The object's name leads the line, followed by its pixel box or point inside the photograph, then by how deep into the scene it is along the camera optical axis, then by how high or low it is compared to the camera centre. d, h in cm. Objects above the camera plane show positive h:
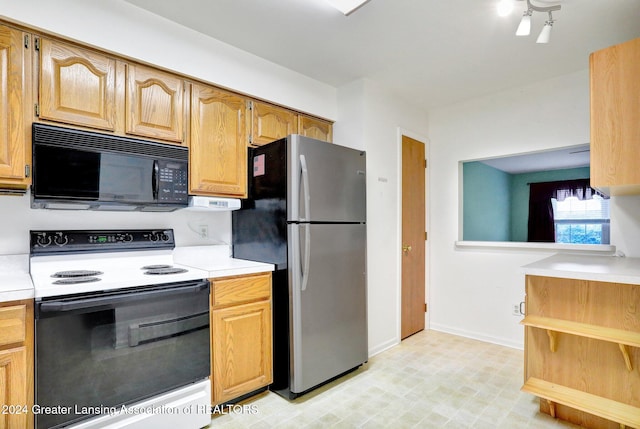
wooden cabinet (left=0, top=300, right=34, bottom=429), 136 -63
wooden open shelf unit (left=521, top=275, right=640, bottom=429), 174 -79
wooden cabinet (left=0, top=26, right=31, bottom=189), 160 +53
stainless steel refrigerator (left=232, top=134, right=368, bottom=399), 218 -24
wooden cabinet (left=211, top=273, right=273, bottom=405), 201 -78
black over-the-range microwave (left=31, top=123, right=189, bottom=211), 172 +25
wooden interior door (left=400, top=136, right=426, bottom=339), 339 -24
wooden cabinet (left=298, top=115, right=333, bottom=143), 292 +80
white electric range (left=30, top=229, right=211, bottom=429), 147 -60
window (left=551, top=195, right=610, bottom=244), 331 -6
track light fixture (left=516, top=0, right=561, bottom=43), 187 +112
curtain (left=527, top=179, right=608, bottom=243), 381 +20
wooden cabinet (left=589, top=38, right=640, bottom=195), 173 +54
